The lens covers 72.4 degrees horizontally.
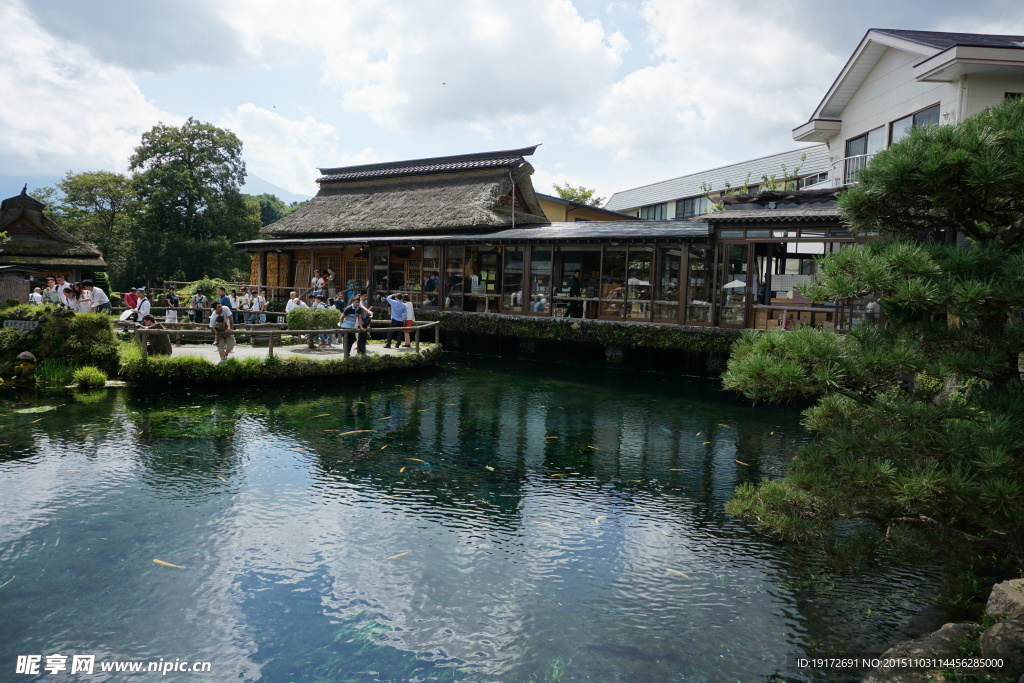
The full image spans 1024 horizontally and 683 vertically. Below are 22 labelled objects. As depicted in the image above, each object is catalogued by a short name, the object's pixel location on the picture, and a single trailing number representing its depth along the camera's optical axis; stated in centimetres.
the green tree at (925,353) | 398
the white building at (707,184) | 3200
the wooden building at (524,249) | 1762
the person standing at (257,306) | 2166
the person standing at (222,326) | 1511
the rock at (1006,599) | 421
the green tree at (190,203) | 3959
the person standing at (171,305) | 2037
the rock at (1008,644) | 383
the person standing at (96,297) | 1822
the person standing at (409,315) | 1916
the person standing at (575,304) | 2106
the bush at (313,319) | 1895
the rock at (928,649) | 426
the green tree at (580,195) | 4591
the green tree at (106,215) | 4025
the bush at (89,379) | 1384
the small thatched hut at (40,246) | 3086
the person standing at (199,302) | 2226
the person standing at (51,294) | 1750
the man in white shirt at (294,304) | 2039
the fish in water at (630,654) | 497
